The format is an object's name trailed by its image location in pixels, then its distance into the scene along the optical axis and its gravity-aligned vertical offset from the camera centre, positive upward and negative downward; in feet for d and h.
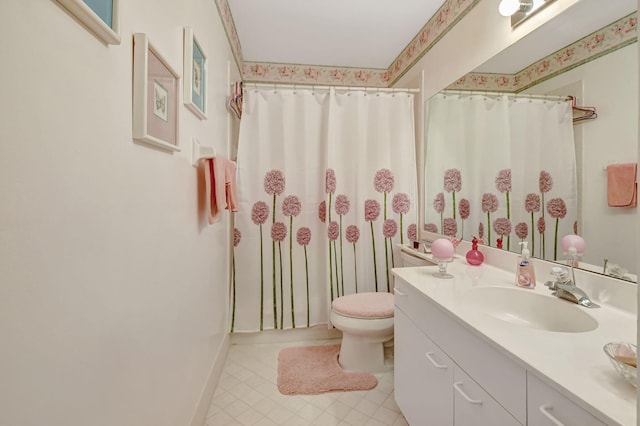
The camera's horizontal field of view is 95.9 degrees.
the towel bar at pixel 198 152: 4.25 +0.96
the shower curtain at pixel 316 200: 7.24 +0.37
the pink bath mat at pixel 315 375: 5.73 -3.40
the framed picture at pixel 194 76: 3.84 +2.01
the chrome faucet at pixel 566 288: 3.27 -0.89
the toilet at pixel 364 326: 5.83 -2.28
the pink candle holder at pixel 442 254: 4.58 -0.65
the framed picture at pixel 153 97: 2.51 +1.16
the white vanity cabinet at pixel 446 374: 2.50 -1.73
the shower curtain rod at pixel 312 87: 7.25 +3.23
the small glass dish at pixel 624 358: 1.87 -1.01
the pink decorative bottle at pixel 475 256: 5.21 -0.76
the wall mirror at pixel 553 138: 3.26 +1.11
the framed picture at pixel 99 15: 1.69 +1.26
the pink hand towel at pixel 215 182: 4.58 +0.52
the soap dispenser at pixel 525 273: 3.91 -0.81
